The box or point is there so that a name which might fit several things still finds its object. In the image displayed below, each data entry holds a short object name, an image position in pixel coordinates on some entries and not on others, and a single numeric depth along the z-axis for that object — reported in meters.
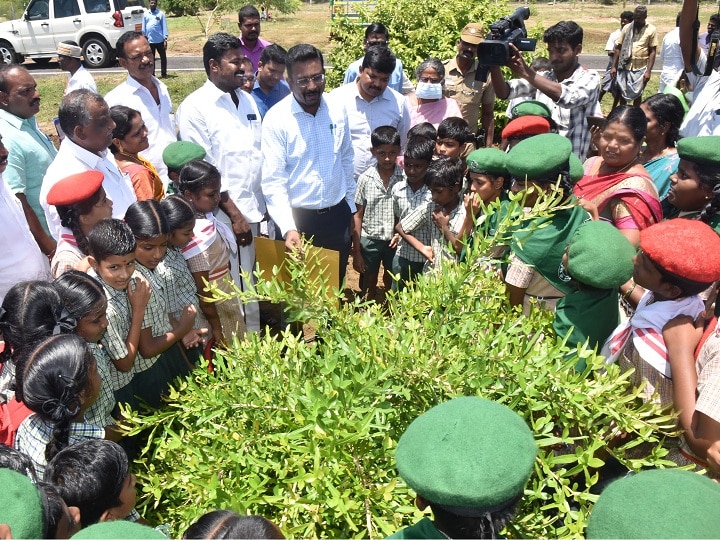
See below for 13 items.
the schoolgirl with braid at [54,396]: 1.94
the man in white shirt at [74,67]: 5.73
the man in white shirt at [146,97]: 4.36
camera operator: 4.02
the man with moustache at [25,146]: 3.69
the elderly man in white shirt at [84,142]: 3.12
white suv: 13.83
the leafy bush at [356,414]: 1.53
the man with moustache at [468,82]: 5.08
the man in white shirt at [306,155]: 3.65
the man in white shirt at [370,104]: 4.11
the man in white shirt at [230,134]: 3.81
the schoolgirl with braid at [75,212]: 2.70
